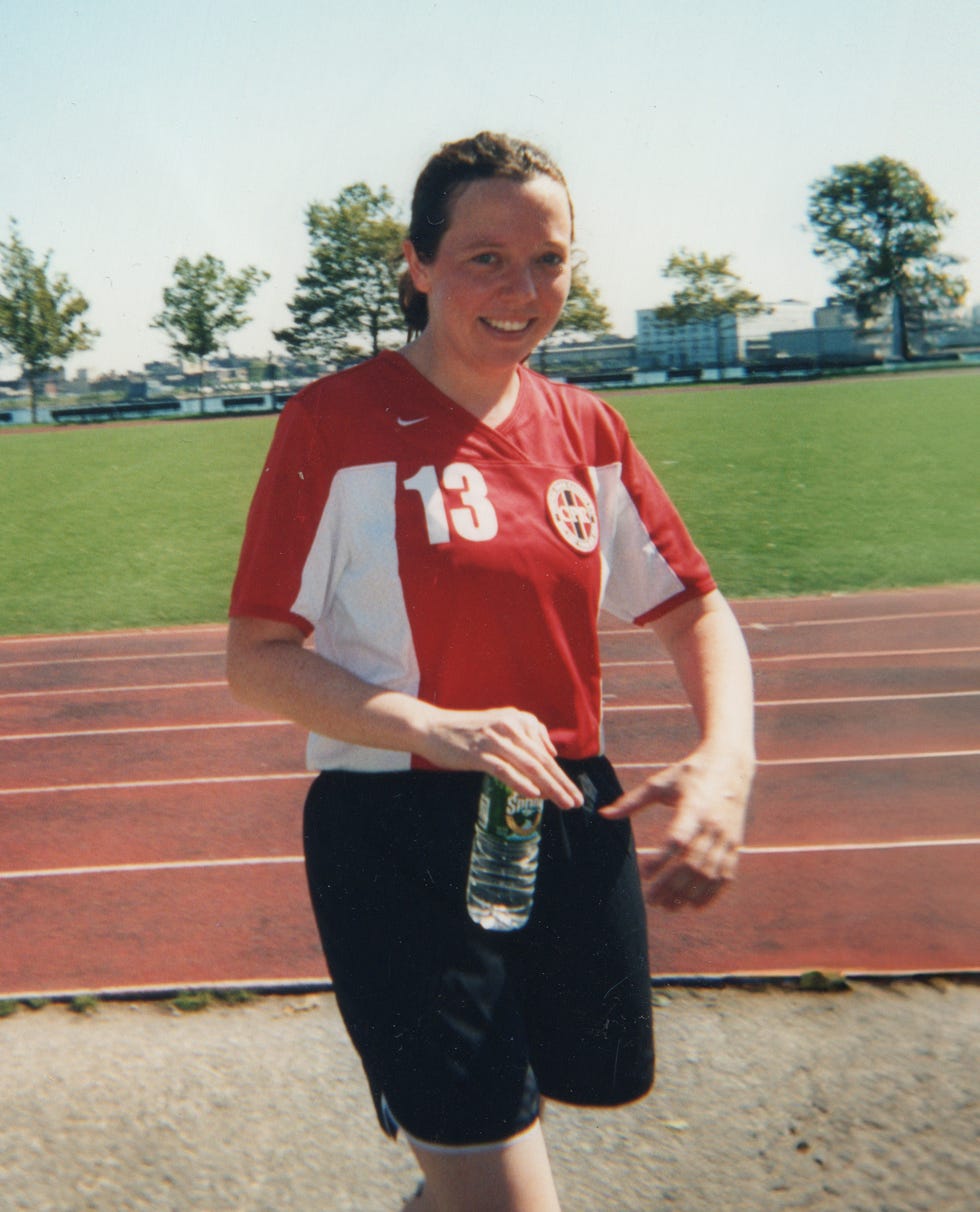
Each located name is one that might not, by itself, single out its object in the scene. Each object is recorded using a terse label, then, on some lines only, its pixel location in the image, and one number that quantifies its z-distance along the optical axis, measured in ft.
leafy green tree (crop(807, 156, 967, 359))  223.51
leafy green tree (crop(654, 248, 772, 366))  228.84
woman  5.48
